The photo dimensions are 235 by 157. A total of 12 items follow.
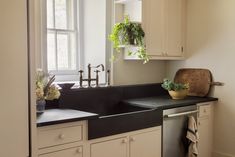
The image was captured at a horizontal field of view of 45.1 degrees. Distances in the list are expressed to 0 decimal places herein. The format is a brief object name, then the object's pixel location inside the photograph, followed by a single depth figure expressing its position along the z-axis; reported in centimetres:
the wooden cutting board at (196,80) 351
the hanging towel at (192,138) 305
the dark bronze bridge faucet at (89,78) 298
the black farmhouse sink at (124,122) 223
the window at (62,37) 305
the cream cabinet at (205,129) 332
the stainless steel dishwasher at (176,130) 289
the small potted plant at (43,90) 231
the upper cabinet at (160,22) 325
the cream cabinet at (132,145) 230
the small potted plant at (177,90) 331
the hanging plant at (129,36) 311
